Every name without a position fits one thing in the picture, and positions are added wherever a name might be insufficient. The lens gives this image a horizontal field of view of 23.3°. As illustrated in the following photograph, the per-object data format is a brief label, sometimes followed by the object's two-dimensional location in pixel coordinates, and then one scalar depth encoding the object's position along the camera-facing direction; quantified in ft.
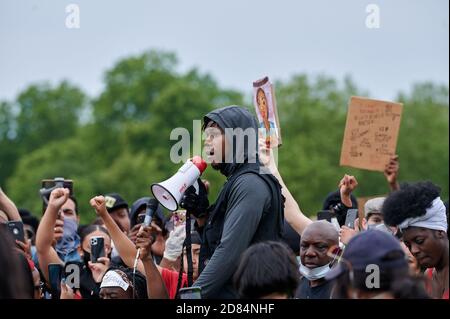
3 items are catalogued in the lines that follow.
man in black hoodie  21.48
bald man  23.21
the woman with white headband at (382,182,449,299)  21.07
